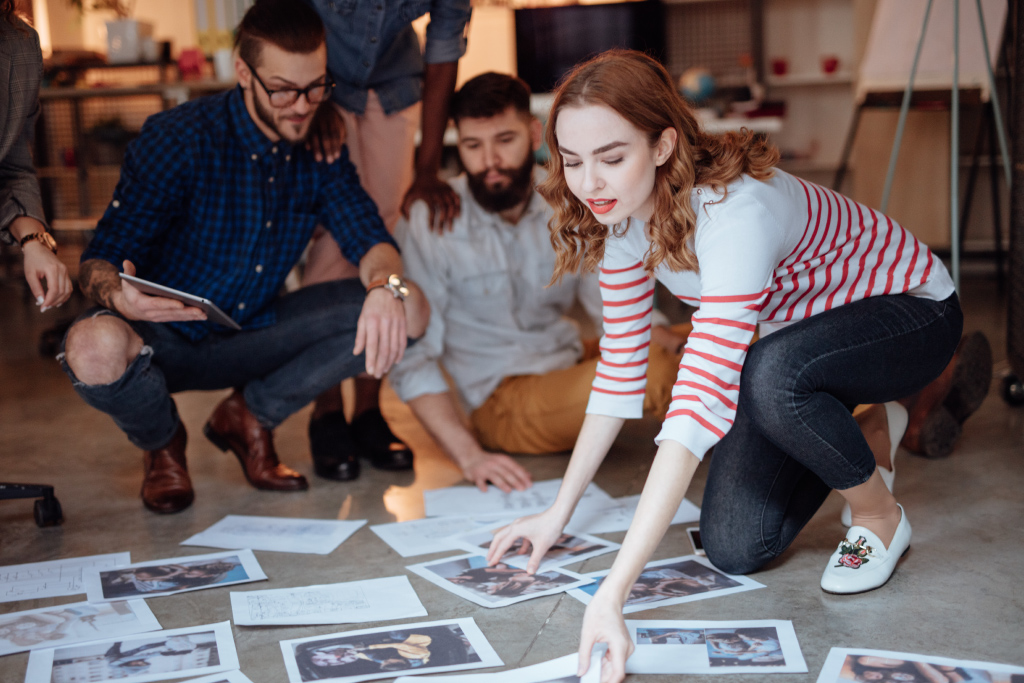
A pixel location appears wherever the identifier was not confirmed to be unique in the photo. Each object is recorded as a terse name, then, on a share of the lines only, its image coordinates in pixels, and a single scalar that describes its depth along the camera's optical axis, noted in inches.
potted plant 190.5
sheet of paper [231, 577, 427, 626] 57.0
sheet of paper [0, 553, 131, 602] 61.5
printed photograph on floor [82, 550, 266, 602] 61.3
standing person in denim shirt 88.6
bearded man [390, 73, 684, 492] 85.4
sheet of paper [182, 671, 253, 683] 49.8
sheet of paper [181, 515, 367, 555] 69.6
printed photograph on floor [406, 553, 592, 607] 59.1
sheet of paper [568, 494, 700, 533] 70.4
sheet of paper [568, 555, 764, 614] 57.8
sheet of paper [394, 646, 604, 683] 47.3
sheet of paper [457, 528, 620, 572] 63.9
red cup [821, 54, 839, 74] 206.4
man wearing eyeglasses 73.1
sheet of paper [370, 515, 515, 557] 68.4
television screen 213.9
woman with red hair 47.9
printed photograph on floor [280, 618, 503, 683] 50.3
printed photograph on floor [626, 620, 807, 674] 49.6
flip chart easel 152.2
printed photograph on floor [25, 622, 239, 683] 50.5
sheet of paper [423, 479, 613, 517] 75.4
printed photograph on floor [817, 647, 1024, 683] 47.3
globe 197.6
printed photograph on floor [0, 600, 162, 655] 54.2
